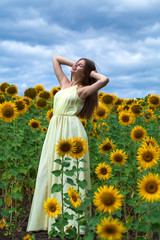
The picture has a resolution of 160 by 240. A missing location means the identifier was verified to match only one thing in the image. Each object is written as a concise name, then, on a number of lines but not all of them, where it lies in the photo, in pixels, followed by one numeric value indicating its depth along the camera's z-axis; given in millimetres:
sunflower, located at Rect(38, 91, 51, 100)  5902
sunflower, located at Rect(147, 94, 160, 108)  5848
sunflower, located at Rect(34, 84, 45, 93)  6855
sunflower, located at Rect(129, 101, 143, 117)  5072
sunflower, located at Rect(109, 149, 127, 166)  3455
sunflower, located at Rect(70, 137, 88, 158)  2741
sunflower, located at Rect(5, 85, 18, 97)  6082
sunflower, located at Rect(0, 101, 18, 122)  3768
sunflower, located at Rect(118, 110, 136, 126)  4512
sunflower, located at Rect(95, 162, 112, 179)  3207
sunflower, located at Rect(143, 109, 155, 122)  5438
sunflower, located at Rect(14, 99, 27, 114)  4746
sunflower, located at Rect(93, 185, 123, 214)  1986
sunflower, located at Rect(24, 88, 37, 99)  5931
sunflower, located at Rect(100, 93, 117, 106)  5441
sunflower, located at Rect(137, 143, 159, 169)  2764
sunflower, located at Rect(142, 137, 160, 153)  3193
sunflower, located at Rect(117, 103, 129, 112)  5617
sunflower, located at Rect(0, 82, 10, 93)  6695
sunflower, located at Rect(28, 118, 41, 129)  4705
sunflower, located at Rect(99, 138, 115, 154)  3689
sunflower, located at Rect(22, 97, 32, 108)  5570
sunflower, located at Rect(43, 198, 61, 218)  2658
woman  3770
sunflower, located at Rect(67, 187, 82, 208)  2645
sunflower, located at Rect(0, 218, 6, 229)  3675
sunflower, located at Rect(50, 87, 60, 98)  6359
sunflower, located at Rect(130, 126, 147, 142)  3982
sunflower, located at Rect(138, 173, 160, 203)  2211
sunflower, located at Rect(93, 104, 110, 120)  4699
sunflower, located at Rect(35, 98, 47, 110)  5311
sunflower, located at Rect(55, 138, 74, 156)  2672
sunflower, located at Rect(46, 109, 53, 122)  4980
